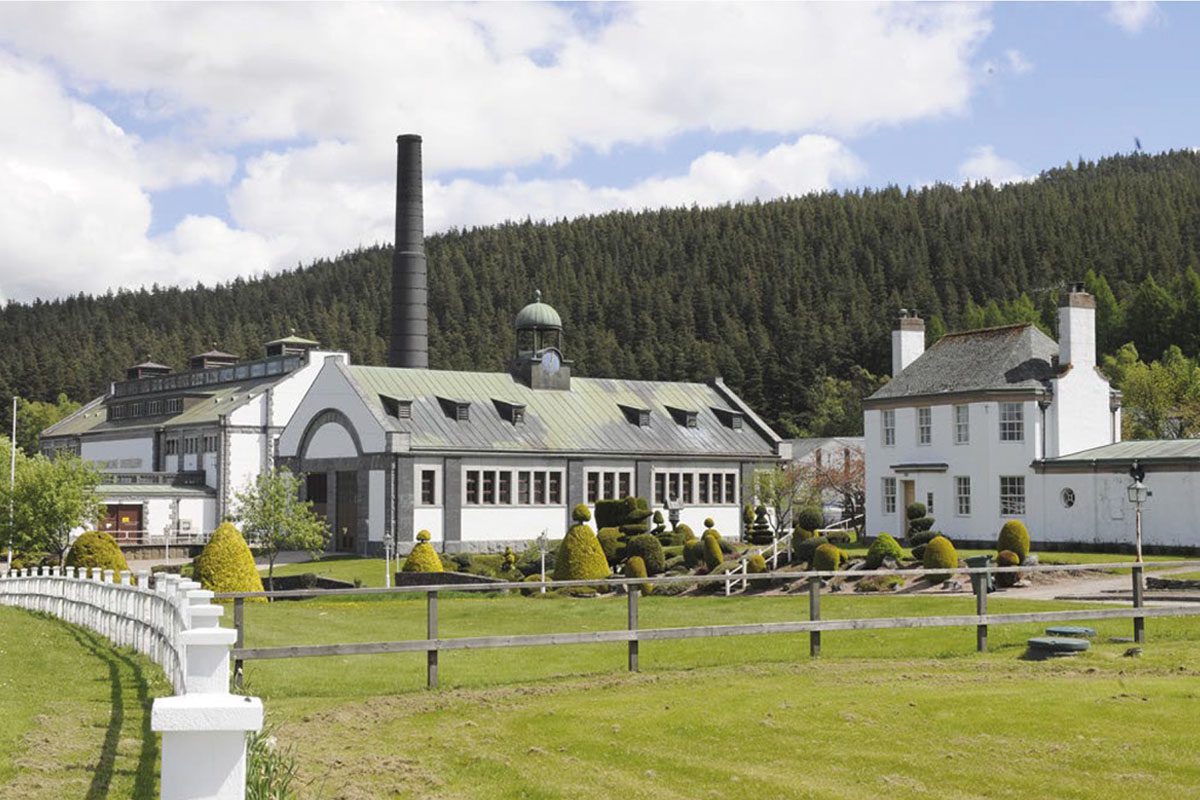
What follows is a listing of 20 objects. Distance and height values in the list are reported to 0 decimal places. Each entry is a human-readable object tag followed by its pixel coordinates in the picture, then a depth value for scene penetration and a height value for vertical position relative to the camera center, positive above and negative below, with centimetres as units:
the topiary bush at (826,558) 3697 -196
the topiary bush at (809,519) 4790 -118
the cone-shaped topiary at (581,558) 4012 -204
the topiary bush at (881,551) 3731 -181
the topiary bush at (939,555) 3441 -178
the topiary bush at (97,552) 4262 -186
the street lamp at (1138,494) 3353 -26
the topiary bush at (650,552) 4516 -213
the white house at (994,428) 4931 +218
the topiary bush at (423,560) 4622 -240
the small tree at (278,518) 5072 -96
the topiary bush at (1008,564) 3262 -202
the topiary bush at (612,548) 4716 -206
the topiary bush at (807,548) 4103 -187
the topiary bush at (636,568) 4106 -242
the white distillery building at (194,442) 7200 +308
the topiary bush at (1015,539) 3750 -149
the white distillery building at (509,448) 5925 +197
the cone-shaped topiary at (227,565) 3575 -192
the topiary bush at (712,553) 4238 -204
